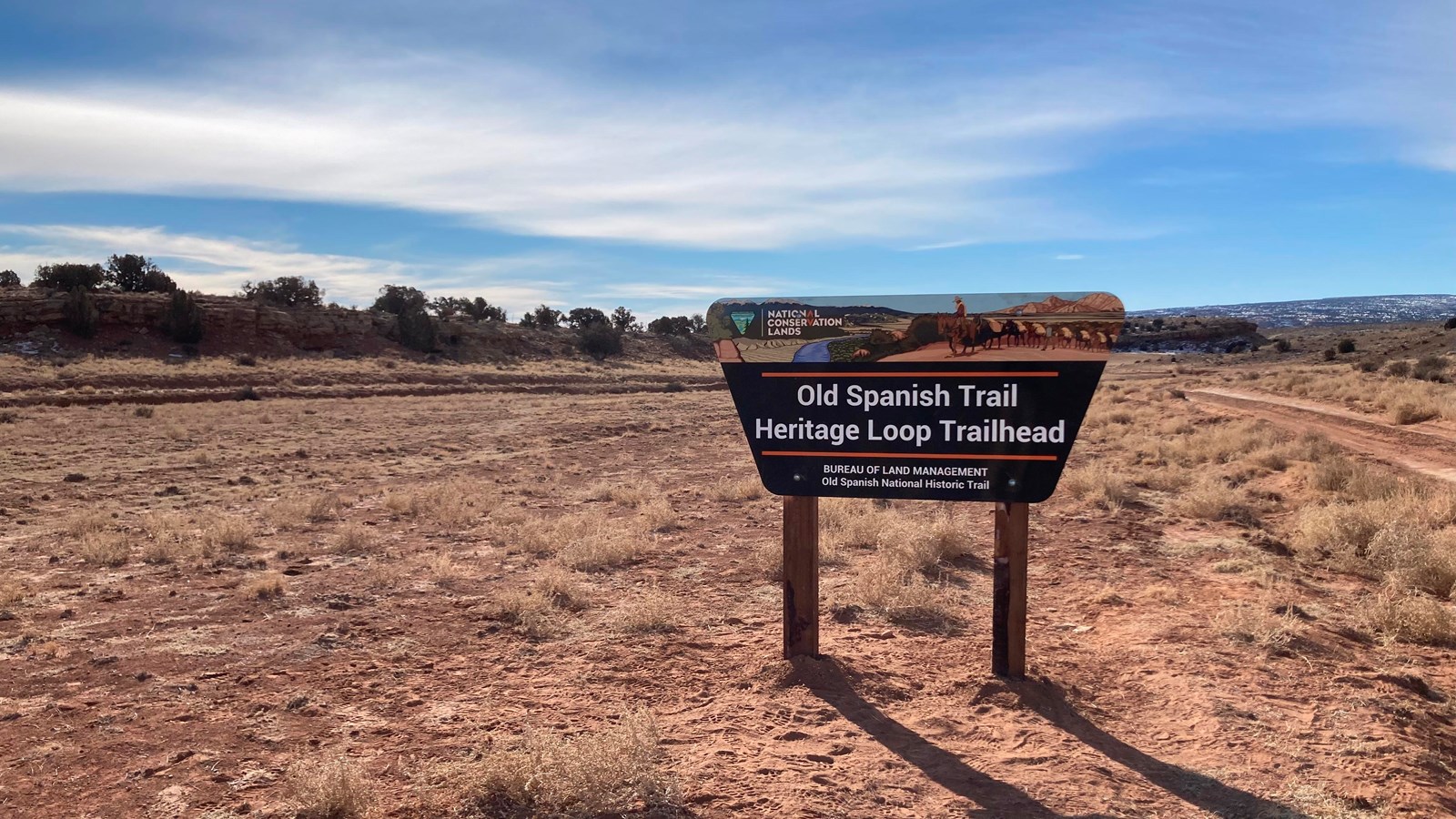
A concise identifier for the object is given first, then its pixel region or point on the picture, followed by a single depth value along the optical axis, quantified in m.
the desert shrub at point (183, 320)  46.94
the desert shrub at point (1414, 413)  20.31
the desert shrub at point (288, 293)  59.38
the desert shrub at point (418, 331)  59.59
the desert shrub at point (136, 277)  53.94
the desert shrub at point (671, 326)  88.18
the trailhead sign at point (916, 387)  4.93
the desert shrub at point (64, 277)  48.84
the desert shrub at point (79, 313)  43.31
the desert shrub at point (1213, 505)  11.05
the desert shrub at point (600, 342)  70.56
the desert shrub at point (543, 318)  78.00
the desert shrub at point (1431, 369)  28.77
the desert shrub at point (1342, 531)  8.80
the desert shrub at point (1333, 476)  12.02
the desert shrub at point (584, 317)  80.44
